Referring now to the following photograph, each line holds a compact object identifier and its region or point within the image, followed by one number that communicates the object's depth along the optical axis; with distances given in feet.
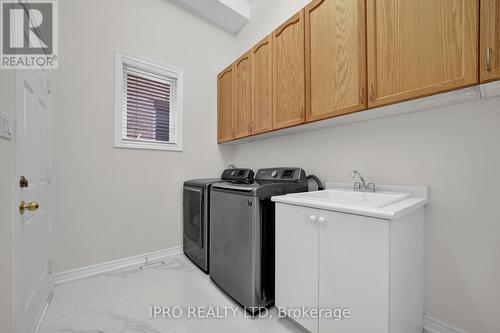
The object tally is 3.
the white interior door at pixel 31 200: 3.57
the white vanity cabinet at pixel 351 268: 3.17
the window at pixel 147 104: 7.28
